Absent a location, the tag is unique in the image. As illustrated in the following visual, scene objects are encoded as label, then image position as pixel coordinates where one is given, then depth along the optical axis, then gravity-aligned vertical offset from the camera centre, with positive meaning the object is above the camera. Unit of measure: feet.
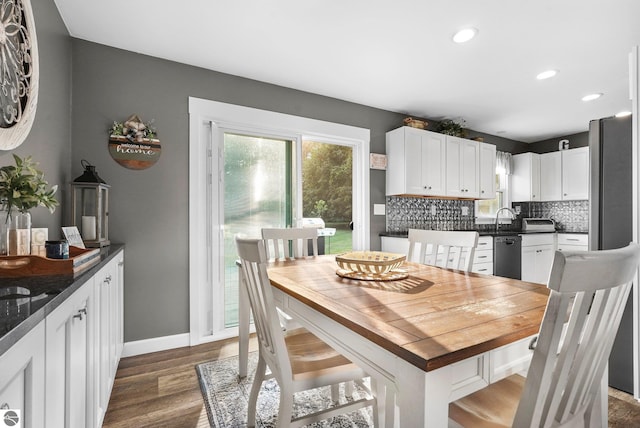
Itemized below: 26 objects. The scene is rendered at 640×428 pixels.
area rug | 5.55 -3.65
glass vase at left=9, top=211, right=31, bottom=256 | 4.07 -0.26
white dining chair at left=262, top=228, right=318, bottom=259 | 7.66 -0.58
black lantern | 6.81 +0.16
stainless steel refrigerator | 6.66 +0.33
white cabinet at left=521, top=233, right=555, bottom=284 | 13.96 -1.81
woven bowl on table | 4.89 -0.78
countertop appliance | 15.94 -0.46
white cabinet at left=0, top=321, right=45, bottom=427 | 1.94 -1.13
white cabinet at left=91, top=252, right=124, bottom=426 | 4.61 -2.05
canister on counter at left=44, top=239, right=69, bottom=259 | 4.05 -0.45
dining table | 2.41 -1.03
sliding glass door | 9.77 +0.80
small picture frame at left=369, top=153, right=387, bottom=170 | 12.51 +2.22
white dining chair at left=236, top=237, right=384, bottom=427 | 3.93 -2.11
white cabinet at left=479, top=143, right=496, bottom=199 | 14.70 +2.15
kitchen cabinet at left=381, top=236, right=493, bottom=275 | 11.95 -1.33
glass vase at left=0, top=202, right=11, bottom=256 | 3.96 -0.15
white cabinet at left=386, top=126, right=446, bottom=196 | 12.26 +2.17
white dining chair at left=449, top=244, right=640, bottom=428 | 2.09 -0.97
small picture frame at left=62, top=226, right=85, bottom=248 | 5.25 -0.36
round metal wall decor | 4.17 +2.10
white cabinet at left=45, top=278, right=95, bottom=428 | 2.73 -1.50
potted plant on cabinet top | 13.67 +3.86
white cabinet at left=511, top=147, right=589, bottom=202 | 15.65 +2.11
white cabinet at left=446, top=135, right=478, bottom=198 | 13.61 +2.16
